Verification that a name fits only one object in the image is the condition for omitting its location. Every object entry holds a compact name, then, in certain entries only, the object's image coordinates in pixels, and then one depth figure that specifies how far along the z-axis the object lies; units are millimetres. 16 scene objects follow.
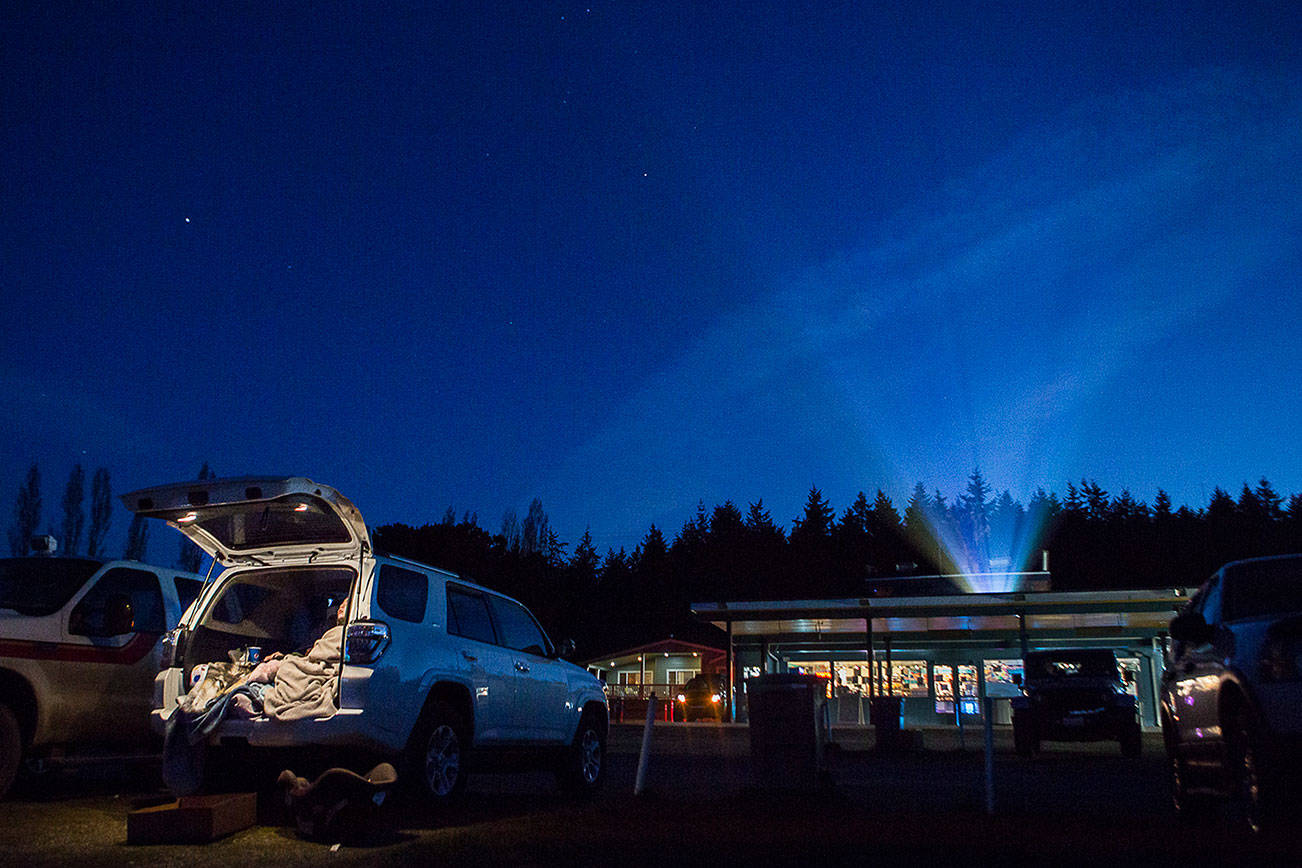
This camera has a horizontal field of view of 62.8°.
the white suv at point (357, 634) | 7145
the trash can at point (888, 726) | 18984
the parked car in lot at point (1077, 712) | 17594
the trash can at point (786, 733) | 9852
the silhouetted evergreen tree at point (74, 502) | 79000
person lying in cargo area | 7105
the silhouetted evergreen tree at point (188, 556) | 75725
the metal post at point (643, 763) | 9586
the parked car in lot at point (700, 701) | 41531
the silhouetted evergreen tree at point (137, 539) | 85062
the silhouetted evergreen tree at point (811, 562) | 91500
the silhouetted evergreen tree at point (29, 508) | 77438
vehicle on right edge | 5625
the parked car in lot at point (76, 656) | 8555
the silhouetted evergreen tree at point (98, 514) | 80125
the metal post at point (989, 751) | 8328
